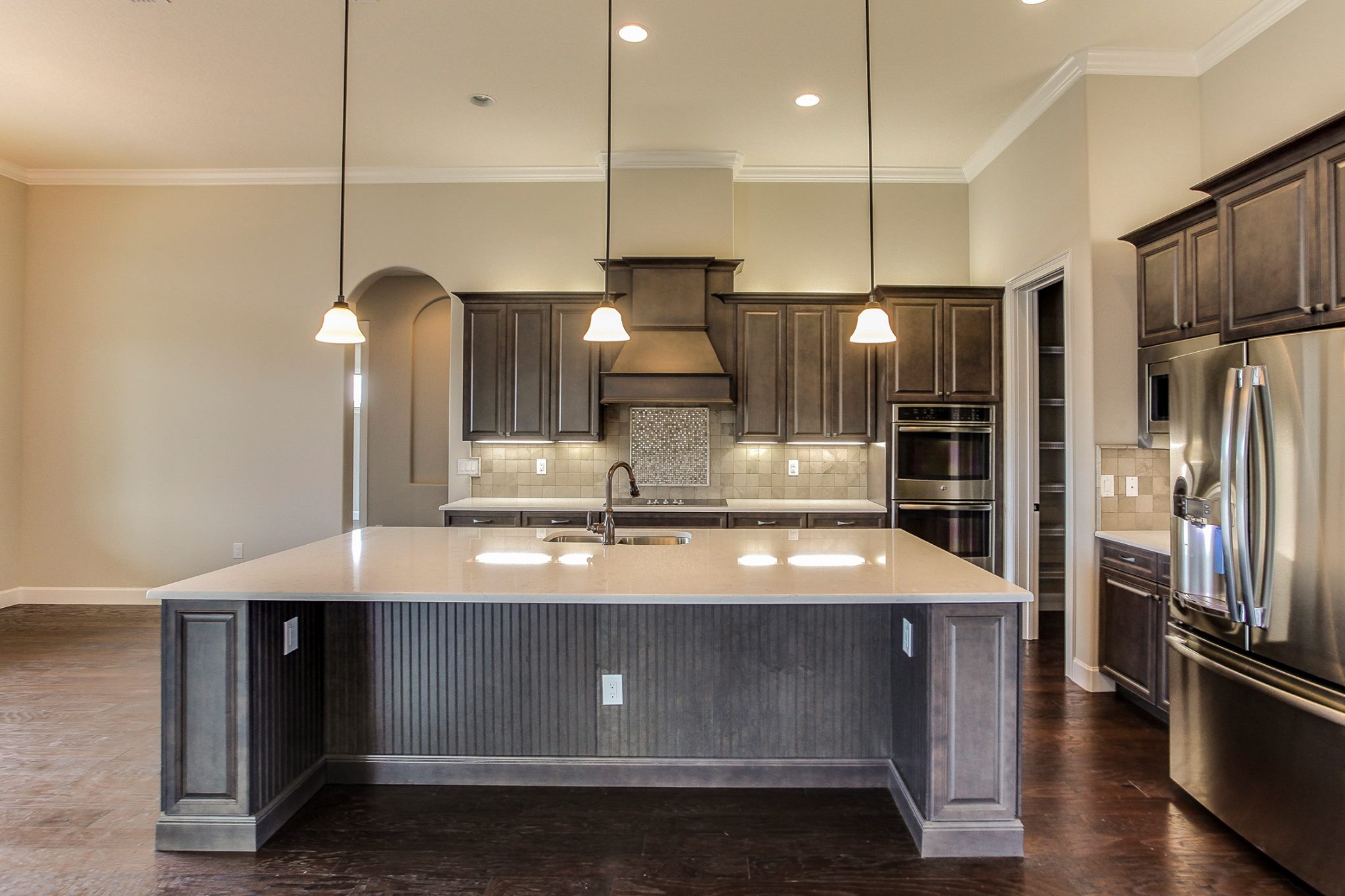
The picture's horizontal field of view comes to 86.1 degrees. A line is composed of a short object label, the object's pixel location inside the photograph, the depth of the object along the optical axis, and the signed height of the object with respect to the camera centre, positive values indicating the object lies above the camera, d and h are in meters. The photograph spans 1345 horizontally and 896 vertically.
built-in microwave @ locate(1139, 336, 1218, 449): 3.51 +0.34
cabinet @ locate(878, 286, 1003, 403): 4.90 +0.79
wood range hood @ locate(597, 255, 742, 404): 5.02 +0.90
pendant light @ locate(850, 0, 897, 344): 3.07 +0.58
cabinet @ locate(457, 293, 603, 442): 5.17 +0.66
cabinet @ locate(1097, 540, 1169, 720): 3.27 -0.83
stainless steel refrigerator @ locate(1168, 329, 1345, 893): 2.02 -0.41
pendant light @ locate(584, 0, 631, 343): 3.03 +0.57
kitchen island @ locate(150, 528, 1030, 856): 2.58 -0.83
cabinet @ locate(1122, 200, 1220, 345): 3.18 +0.87
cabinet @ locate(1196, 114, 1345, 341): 2.33 +0.79
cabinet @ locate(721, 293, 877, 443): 5.10 +0.65
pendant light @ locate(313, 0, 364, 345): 2.96 +0.56
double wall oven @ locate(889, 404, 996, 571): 4.84 -0.11
